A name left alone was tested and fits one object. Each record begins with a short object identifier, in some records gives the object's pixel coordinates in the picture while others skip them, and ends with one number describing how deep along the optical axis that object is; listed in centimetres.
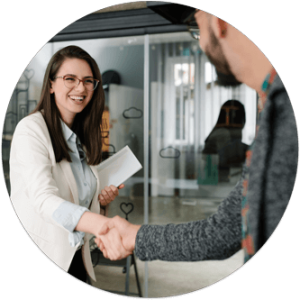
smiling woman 136
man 96
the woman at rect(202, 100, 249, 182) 141
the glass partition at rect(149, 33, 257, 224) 141
